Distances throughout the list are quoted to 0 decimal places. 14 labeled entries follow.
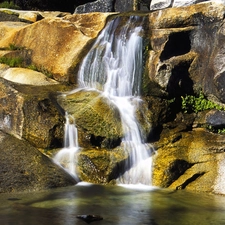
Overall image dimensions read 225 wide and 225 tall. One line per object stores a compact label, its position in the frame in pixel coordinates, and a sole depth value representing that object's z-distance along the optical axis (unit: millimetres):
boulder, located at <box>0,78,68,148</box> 13125
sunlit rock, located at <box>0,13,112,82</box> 16750
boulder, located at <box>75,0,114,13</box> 21797
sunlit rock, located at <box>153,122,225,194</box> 12047
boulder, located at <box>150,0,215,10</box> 16733
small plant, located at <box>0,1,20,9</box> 26819
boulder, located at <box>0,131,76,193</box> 11312
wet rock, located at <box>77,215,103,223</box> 8805
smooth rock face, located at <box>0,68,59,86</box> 16031
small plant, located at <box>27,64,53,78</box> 16909
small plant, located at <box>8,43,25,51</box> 18891
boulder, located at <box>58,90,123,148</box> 13086
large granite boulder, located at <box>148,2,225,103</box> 14562
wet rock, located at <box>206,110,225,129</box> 13480
